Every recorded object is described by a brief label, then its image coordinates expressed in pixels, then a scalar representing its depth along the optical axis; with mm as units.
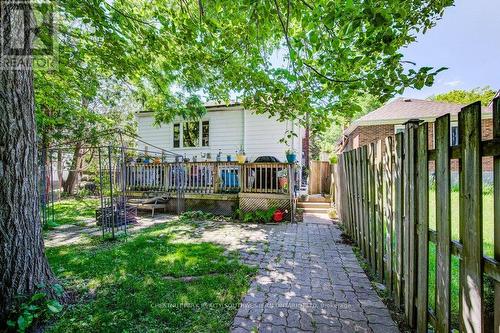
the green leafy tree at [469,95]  21672
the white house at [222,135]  11344
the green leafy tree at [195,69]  2414
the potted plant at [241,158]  9082
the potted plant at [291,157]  8069
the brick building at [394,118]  13125
